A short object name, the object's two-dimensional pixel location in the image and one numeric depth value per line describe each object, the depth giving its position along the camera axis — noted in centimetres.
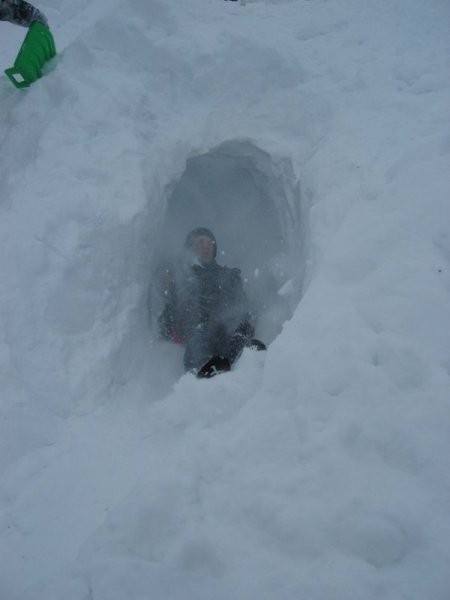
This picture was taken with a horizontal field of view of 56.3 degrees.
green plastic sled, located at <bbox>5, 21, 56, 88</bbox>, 391
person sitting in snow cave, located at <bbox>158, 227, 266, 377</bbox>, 396
